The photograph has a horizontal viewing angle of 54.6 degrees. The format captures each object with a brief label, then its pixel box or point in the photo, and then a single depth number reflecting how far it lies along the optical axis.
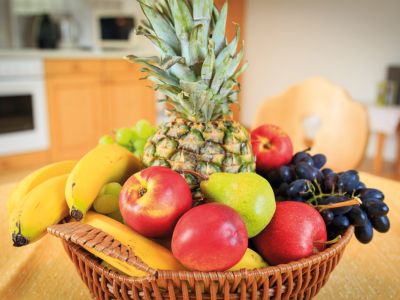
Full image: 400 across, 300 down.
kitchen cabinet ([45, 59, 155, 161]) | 3.17
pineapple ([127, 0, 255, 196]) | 0.71
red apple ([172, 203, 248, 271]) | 0.47
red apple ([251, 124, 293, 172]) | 0.81
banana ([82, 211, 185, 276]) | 0.48
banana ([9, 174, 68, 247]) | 0.59
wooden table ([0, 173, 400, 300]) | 0.61
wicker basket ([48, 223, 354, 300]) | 0.45
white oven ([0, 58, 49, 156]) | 2.85
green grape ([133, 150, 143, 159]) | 0.94
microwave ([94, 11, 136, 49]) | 3.63
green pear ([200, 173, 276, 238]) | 0.56
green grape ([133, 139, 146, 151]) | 0.97
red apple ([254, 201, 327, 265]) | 0.55
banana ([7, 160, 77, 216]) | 0.73
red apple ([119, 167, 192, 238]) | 0.54
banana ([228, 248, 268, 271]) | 0.53
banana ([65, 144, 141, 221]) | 0.62
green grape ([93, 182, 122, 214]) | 0.66
